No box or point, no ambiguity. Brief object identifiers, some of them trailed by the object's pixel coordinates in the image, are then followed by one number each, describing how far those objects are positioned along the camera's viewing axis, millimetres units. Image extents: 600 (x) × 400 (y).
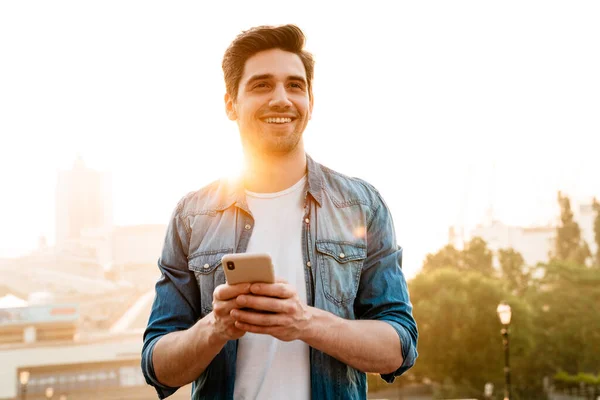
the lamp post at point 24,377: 27811
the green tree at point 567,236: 52156
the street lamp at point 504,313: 16469
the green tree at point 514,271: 48156
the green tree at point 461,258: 48719
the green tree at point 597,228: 50750
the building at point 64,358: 56406
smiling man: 2393
